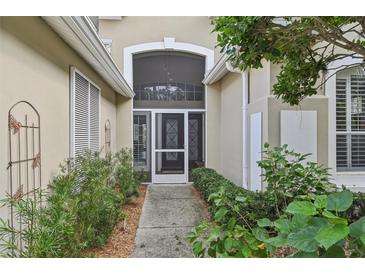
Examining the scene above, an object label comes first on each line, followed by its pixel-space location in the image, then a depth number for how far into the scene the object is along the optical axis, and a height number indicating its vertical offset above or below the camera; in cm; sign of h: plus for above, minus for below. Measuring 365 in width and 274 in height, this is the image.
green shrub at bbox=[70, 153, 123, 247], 401 -94
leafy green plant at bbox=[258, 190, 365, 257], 123 -41
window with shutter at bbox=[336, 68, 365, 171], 607 +47
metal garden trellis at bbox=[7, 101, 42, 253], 290 -17
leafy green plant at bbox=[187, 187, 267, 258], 168 -62
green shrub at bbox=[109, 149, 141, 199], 705 -97
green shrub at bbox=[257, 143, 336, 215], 351 -50
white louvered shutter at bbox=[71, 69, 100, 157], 498 +42
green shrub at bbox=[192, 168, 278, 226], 477 -111
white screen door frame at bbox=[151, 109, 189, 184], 997 -51
